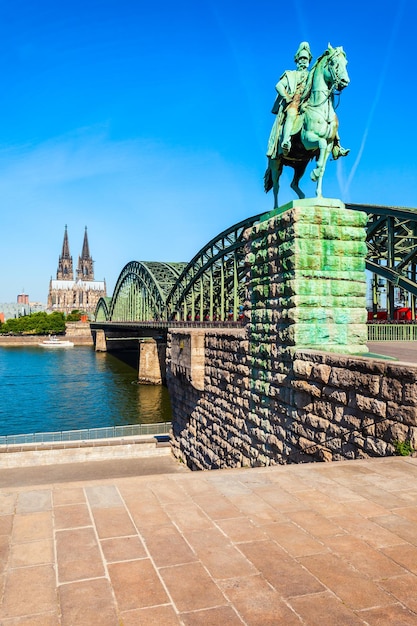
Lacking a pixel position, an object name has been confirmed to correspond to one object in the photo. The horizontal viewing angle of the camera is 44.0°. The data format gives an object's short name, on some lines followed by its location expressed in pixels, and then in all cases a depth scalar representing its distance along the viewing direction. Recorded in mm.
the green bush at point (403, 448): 7520
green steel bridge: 26344
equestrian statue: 11930
